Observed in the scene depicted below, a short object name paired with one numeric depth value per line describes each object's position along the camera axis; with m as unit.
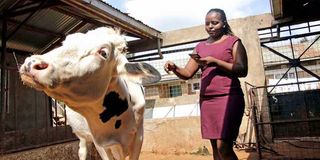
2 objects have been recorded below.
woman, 2.55
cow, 1.88
